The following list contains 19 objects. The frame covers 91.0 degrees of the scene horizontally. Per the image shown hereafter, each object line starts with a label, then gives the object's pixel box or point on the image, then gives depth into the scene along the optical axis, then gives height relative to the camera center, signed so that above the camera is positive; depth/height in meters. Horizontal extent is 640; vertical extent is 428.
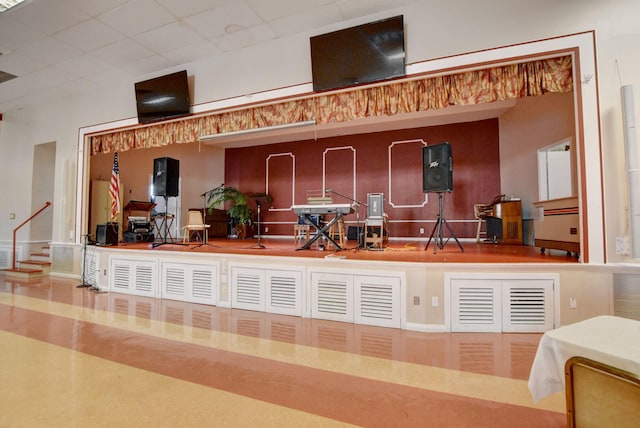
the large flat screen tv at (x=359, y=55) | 3.76 +2.12
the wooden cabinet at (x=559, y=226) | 3.34 -0.03
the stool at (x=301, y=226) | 6.50 -0.05
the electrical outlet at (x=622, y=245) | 2.96 -0.21
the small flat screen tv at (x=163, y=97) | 5.03 +2.10
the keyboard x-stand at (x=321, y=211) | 4.60 +0.20
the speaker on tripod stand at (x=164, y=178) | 5.75 +0.86
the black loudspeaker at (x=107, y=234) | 5.56 -0.17
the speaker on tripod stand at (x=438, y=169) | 4.23 +0.74
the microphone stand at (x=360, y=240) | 5.26 -0.30
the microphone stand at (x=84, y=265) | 5.66 -0.76
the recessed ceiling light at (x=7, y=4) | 3.67 +2.62
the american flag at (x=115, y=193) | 6.19 +0.62
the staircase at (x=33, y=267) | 6.58 -0.92
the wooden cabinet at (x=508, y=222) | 6.16 +0.02
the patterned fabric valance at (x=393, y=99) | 3.41 +1.60
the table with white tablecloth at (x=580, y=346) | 1.30 -0.53
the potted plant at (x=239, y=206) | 9.35 +0.54
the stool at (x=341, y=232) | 6.01 -0.16
